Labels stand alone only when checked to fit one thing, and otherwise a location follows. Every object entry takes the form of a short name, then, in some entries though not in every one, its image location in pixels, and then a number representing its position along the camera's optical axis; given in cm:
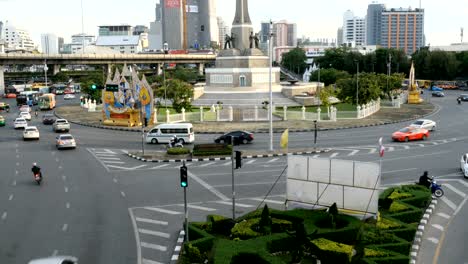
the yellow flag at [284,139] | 3053
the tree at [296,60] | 15038
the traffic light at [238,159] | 2194
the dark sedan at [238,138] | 4038
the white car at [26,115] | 6078
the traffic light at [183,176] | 1808
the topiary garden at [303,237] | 1558
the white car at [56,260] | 1495
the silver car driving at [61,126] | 4991
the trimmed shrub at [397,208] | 2064
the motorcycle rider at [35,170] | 2820
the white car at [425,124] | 4311
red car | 4084
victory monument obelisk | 7800
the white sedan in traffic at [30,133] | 4509
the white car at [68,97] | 9625
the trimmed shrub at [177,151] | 3528
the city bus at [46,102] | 7394
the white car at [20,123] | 5325
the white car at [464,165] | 2824
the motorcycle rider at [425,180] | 2500
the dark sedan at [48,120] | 5691
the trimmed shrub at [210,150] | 3497
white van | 4128
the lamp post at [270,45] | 3525
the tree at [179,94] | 5550
